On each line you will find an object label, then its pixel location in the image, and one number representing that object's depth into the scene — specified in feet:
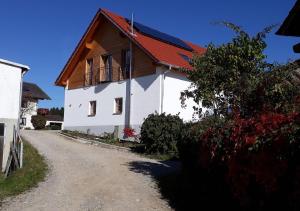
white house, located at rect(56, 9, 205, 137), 46.92
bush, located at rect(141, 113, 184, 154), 36.73
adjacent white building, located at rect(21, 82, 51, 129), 90.69
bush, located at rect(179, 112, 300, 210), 11.87
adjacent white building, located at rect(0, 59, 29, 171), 32.46
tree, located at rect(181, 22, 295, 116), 19.42
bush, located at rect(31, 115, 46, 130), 75.12
